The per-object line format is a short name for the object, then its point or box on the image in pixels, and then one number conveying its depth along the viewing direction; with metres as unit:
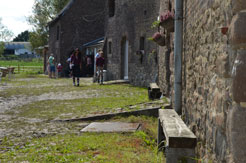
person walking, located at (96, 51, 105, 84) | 16.95
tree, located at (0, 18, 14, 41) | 51.81
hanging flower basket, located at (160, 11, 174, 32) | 6.63
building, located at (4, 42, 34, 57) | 95.88
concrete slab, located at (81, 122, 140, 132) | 5.90
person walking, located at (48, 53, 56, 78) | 25.11
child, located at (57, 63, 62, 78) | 26.62
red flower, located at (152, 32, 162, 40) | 9.63
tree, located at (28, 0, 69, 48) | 40.59
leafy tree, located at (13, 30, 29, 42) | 113.69
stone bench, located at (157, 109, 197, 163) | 3.25
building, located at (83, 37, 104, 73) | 24.18
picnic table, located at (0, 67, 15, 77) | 19.71
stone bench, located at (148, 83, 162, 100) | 9.31
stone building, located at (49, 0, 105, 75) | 27.28
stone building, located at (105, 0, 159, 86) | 14.48
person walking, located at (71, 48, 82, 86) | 15.57
